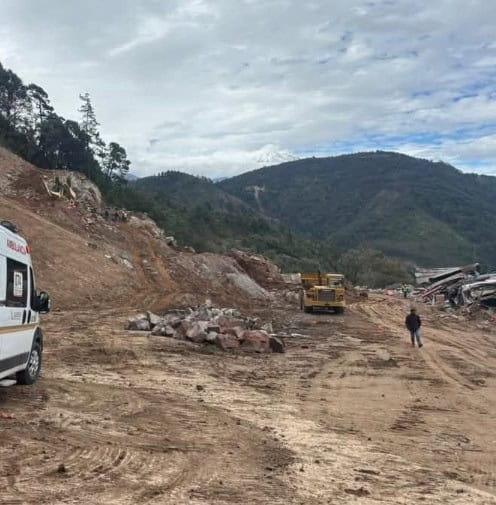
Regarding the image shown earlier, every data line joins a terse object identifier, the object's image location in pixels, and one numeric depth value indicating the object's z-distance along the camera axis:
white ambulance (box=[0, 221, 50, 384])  8.31
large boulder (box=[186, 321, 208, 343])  17.84
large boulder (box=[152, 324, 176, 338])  18.38
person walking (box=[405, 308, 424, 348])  21.12
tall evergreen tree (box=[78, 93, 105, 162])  76.66
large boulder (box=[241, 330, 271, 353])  17.62
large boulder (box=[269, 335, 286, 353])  17.98
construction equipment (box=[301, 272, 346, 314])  34.03
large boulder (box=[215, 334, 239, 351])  17.42
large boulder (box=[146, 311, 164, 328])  19.81
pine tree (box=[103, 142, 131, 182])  79.75
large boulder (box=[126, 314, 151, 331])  19.80
